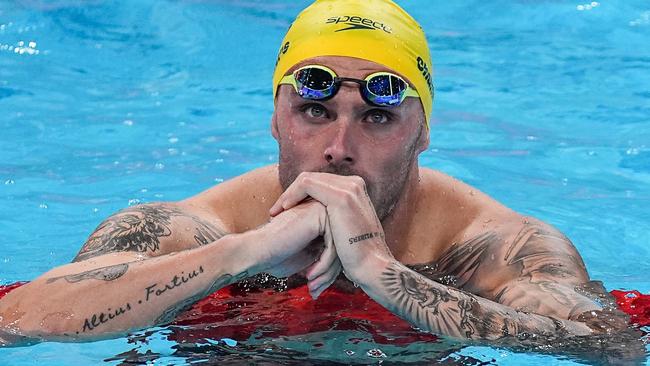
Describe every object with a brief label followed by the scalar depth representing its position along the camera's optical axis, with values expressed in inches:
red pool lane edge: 324.5
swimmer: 289.1
